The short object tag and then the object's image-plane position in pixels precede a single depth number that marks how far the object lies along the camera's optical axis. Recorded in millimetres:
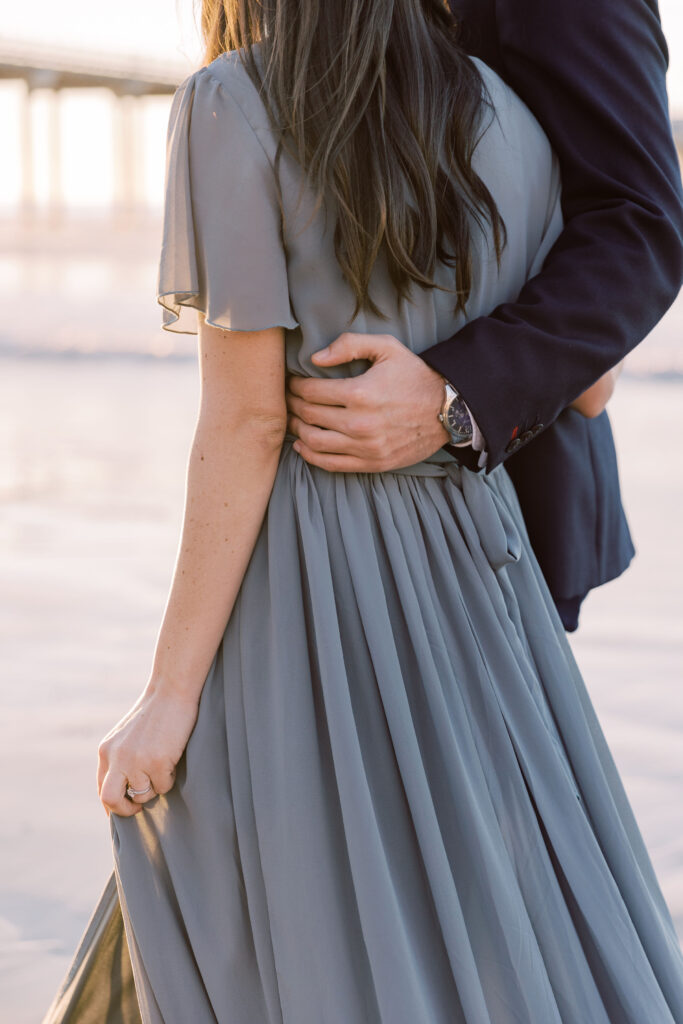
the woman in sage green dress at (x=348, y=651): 1852
